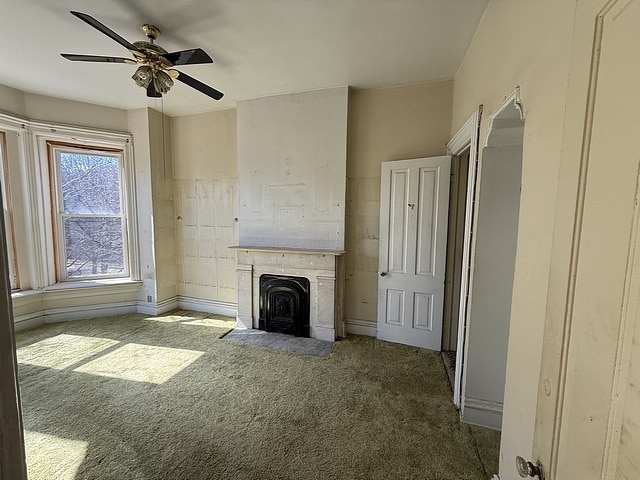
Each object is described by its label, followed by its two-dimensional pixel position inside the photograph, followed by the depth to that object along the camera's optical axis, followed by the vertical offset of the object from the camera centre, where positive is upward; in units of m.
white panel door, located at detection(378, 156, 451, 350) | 2.99 -0.38
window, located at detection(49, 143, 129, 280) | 3.79 -0.01
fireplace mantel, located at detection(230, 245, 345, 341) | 3.33 -0.78
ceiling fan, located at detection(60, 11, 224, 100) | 2.02 +1.13
